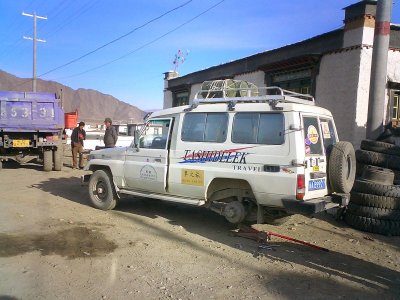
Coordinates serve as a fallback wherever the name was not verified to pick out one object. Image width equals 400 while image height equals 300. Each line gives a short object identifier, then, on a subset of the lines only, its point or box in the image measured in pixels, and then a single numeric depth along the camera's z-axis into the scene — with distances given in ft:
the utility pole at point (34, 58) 118.32
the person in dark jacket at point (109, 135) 41.24
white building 36.22
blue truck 43.80
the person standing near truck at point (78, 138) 47.03
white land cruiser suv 18.60
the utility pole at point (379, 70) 27.73
